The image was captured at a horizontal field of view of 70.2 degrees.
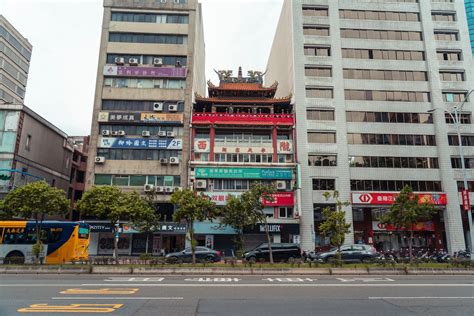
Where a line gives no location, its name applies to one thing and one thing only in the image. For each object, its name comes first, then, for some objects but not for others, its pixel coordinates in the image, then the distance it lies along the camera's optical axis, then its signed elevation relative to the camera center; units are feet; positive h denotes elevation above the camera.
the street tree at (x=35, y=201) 73.26 +6.28
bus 76.48 -2.28
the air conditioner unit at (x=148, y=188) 116.49 +14.68
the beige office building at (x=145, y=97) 121.08 +49.64
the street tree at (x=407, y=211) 85.46 +6.06
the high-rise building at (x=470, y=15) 264.52 +169.83
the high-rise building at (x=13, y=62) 188.65 +96.96
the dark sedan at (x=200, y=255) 84.43 -5.70
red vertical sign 82.74 +8.70
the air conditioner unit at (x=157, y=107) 125.59 +45.36
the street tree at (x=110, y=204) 80.12 +6.29
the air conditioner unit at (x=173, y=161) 120.98 +24.81
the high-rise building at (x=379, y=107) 119.03 +46.57
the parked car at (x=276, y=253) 86.17 -5.04
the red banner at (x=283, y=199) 117.80 +11.67
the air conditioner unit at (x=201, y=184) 118.52 +16.49
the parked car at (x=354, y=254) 80.69 -4.72
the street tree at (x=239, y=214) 83.51 +4.49
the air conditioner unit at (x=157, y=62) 129.90 +63.82
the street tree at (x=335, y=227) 73.31 +1.48
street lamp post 71.15 +3.56
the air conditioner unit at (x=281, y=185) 119.85 +16.70
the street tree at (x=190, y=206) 75.51 +5.77
